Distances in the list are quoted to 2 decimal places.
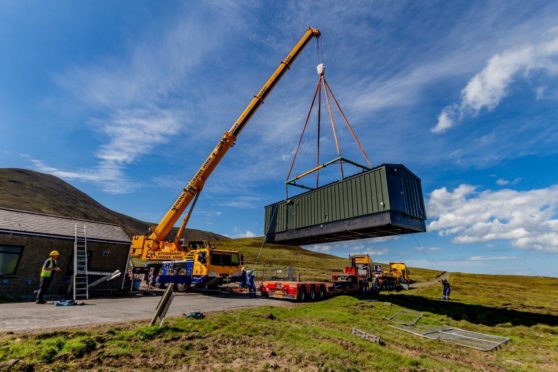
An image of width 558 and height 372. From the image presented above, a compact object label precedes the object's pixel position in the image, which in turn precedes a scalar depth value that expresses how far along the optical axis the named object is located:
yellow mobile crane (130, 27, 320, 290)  21.61
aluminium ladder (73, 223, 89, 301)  14.94
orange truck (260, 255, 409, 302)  17.61
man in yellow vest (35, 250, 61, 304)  12.18
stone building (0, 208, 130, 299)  14.11
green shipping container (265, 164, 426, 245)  14.96
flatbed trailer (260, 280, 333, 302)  17.25
